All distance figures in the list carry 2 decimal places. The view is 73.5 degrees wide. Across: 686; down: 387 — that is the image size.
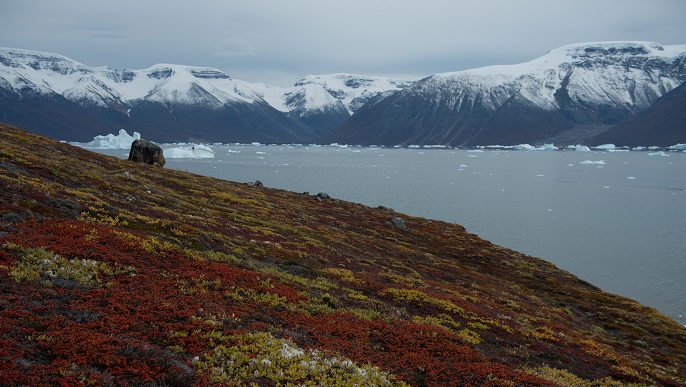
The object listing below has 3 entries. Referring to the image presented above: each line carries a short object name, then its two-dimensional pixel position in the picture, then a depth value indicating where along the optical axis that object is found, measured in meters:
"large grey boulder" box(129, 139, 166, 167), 77.62
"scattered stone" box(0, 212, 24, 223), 19.84
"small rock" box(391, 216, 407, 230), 64.17
